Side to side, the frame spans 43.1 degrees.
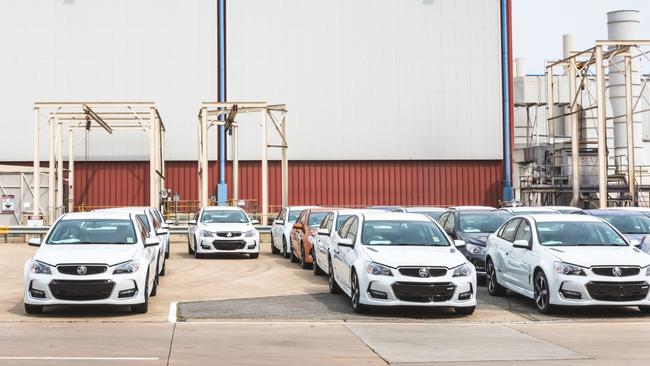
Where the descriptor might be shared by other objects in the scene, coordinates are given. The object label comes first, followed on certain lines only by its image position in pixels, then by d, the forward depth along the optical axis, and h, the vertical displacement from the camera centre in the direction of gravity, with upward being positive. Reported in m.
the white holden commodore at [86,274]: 11.49 -1.02
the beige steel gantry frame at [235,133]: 35.34 +3.09
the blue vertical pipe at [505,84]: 42.62 +5.91
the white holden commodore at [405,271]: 11.80 -1.05
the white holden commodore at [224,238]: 22.12 -1.01
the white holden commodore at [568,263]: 11.84 -0.99
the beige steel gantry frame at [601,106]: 34.97 +4.00
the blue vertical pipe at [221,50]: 41.12 +7.51
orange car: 19.34 -0.84
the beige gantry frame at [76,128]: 34.47 +3.26
